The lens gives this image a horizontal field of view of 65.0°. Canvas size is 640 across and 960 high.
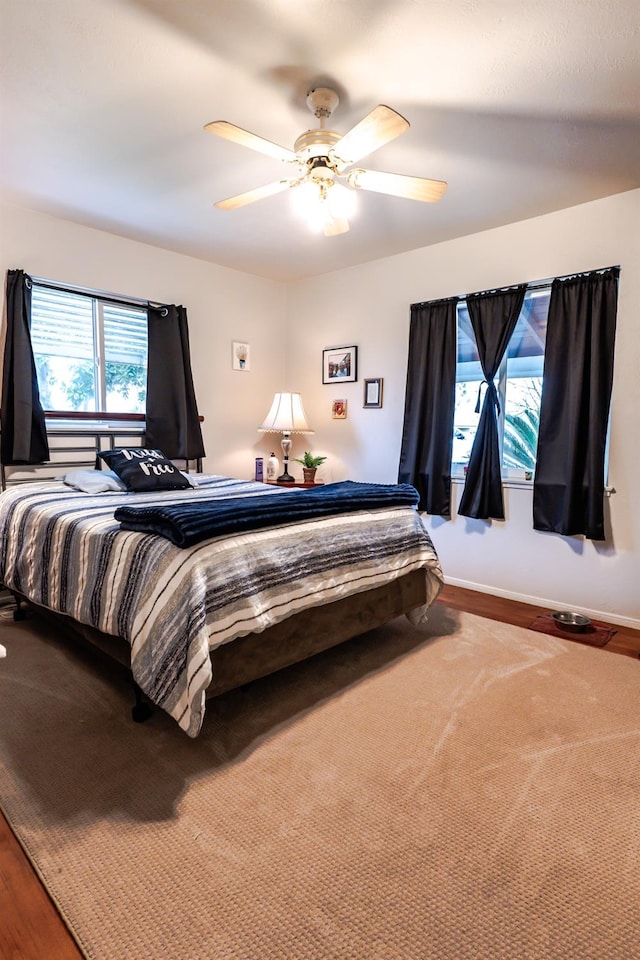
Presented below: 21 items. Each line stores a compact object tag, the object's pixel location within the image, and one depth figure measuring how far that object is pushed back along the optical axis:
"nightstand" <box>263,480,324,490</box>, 4.15
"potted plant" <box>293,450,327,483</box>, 4.35
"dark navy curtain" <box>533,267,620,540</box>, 3.02
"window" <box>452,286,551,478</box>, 3.41
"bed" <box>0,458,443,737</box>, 1.72
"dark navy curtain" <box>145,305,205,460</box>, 3.88
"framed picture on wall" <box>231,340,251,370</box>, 4.50
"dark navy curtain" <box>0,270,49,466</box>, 3.14
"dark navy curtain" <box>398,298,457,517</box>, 3.73
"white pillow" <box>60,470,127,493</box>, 2.99
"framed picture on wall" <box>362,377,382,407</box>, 4.22
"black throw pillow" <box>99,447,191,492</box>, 3.12
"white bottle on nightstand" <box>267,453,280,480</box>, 4.49
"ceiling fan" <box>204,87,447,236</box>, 1.85
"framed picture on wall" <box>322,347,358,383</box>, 4.37
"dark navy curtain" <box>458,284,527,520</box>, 3.42
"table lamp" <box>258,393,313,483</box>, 4.30
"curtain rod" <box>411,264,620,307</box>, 3.08
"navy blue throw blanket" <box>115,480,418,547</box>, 1.82
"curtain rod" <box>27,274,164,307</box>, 3.33
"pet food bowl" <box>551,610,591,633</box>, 2.97
